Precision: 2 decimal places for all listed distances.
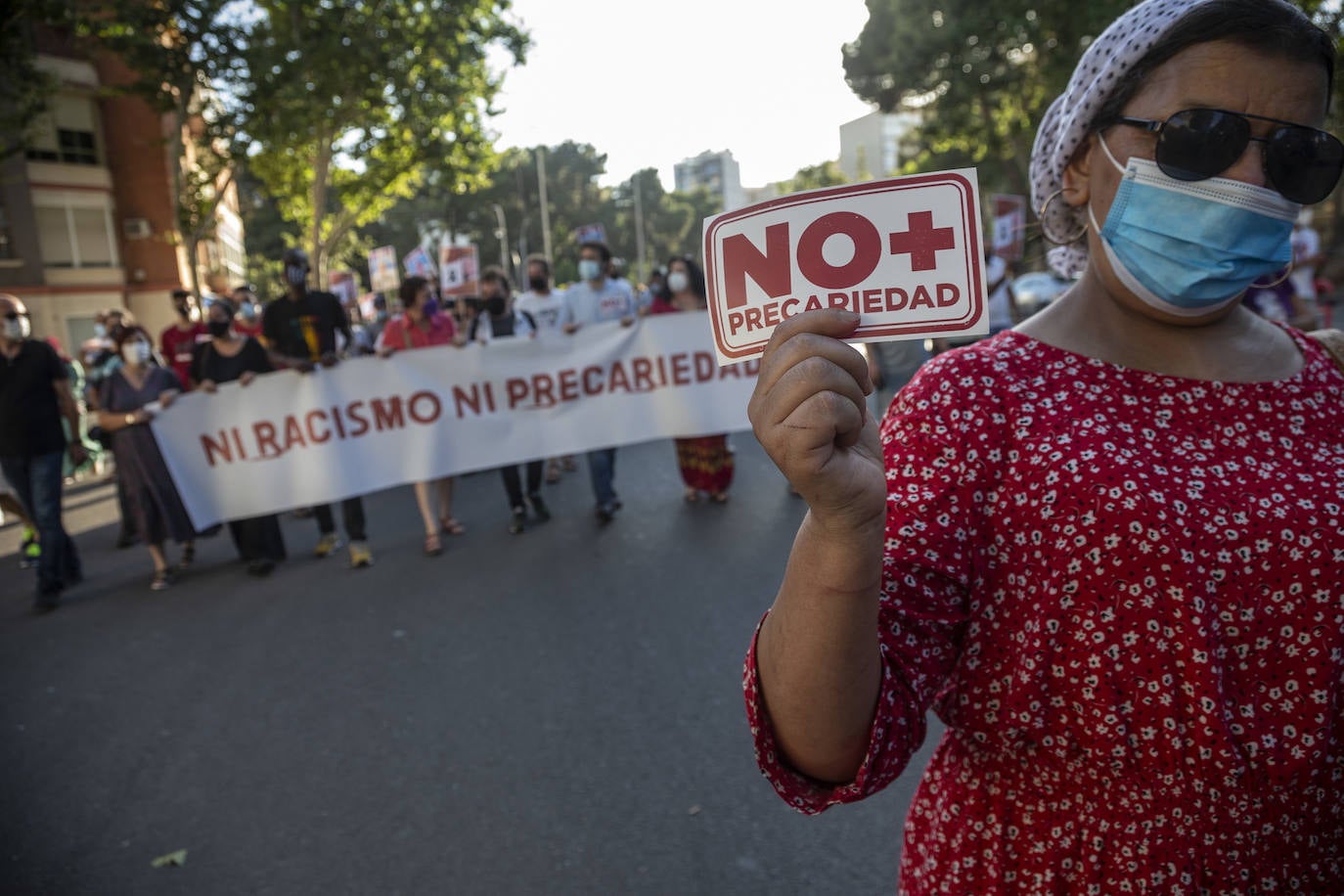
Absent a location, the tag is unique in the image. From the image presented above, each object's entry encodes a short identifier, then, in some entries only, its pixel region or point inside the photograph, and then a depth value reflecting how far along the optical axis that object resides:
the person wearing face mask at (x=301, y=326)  7.53
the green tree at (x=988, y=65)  21.27
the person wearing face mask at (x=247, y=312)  8.34
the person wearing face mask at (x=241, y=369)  6.96
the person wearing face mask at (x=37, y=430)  6.48
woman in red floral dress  1.13
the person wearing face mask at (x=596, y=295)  8.84
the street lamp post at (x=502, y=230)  53.28
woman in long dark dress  6.83
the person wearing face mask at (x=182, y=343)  9.02
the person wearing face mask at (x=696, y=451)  7.73
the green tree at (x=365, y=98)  17.09
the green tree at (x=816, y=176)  48.56
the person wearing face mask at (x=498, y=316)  9.48
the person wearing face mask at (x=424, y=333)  7.34
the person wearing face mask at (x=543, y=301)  10.20
